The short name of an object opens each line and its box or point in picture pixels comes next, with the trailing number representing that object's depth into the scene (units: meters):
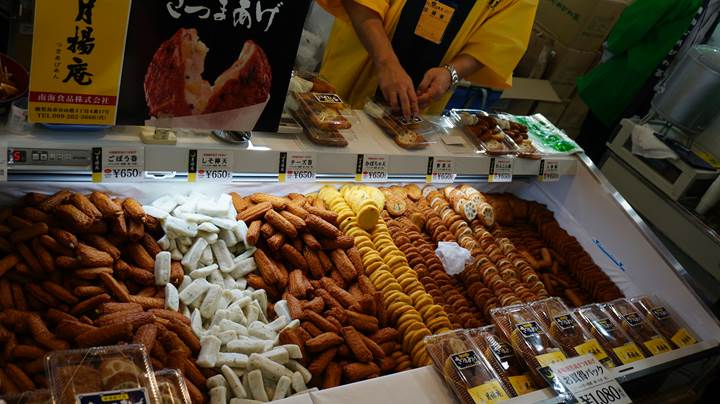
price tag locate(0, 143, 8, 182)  1.82
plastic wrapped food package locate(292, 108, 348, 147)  2.47
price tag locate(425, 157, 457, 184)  2.79
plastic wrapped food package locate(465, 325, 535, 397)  2.40
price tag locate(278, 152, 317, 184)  2.34
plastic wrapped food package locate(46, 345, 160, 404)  1.69
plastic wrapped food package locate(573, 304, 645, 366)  2.69
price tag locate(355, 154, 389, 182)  2.56
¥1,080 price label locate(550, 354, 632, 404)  2.38
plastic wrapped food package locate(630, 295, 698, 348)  2.98
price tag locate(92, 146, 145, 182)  1.97
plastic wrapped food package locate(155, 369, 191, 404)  1.84
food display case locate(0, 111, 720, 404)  2.06
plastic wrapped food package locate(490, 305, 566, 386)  2.47
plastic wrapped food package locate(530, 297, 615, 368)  2.61
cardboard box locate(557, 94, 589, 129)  7.63
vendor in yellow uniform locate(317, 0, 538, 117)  3.32
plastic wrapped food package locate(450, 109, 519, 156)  3.06
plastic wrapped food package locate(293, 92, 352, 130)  2.53
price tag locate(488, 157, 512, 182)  3.04
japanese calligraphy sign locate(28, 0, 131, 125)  1.64
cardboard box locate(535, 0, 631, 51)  6.70
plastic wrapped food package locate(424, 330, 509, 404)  2.28
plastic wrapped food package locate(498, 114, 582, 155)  3.50
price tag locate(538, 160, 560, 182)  3.34
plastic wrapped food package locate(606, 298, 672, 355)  2.84
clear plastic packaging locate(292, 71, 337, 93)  2.78
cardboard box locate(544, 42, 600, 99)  7.05
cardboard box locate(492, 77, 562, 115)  6.73
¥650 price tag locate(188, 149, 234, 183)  2.14
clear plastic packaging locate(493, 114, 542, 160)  3.19
